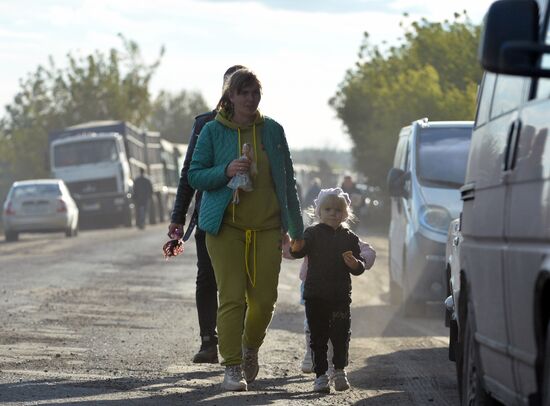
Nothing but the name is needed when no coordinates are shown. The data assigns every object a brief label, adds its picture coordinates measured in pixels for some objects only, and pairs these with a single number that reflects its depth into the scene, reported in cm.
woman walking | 895
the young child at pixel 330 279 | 916
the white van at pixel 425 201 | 1544
